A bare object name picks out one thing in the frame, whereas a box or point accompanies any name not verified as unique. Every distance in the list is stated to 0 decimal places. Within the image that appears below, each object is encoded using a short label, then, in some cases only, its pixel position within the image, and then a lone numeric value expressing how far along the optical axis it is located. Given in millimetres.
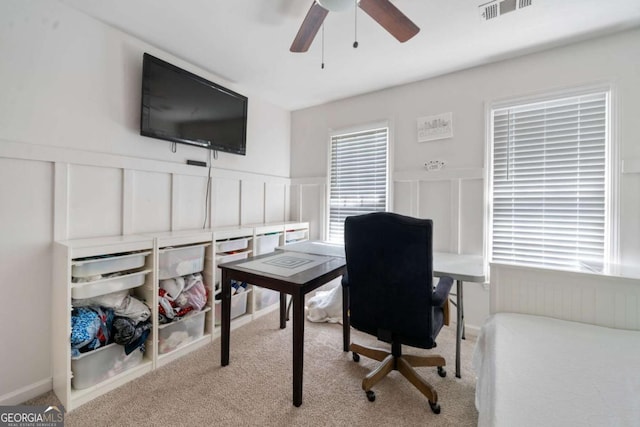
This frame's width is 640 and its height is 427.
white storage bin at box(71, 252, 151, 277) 1578
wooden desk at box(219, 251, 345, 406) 1553
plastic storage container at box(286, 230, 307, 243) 3186
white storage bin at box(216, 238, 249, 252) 2385
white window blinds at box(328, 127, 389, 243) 3051
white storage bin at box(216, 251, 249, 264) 2385
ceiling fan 1397
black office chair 1447
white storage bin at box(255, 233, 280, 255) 2748
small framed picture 2586
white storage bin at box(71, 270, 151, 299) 1561
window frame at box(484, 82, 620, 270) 1967
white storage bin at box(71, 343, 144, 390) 1593
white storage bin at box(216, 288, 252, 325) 2539
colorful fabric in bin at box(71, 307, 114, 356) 1556
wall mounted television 2045
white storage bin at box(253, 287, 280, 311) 2795
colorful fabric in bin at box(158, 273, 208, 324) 1971
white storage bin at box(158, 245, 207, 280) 1983
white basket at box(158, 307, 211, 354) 1992
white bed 837
